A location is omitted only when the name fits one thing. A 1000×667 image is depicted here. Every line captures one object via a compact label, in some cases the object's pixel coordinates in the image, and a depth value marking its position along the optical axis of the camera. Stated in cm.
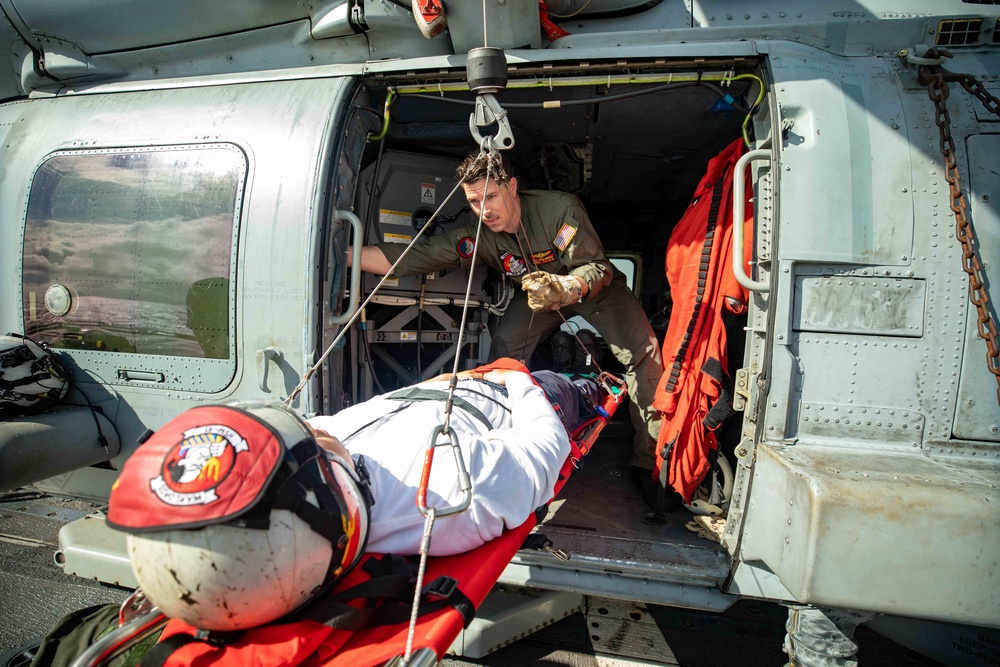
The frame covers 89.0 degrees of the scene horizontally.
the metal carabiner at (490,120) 239
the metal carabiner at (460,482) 139
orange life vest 271
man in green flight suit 327
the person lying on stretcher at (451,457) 155
